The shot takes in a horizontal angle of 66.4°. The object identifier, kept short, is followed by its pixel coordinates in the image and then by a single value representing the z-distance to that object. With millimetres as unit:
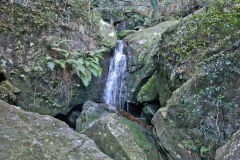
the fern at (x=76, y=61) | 6648
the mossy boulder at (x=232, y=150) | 2127
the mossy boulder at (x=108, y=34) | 8734
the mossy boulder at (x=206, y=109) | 3371
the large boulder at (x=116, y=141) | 3701
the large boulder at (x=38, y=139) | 2209
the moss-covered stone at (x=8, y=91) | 5409
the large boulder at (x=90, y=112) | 5945
